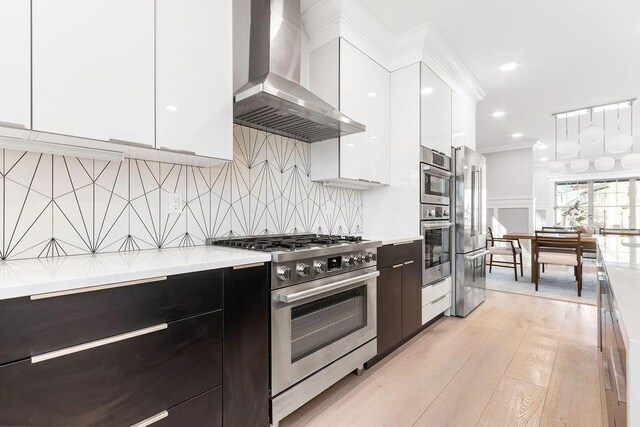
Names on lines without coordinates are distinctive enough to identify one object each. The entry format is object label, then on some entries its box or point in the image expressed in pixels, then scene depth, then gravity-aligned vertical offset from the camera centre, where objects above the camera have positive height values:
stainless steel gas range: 1.54 -0.55
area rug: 4.08 -1.01
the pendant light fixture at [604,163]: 4.43 +0.77
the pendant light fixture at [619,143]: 3.61 +0.87
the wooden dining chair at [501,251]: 5.02 -0.56
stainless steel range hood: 1.82 +0.84
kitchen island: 0.57 -0.25
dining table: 4.18 -0.42
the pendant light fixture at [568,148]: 3.85 +0.85
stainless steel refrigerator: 3.29 -0.17
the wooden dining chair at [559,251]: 4.14 -0.49
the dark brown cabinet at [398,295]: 2.25 -0.61
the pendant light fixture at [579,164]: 4.56 +0.77
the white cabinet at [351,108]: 2.43 +0.90
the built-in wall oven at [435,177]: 2.89 +0.38
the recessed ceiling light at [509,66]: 3.36 +1.63
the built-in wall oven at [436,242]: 2.89 -0.26
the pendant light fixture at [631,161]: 4.16 +0.76
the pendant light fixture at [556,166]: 4.82 +0.78
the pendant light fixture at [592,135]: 3.50 +0.93
